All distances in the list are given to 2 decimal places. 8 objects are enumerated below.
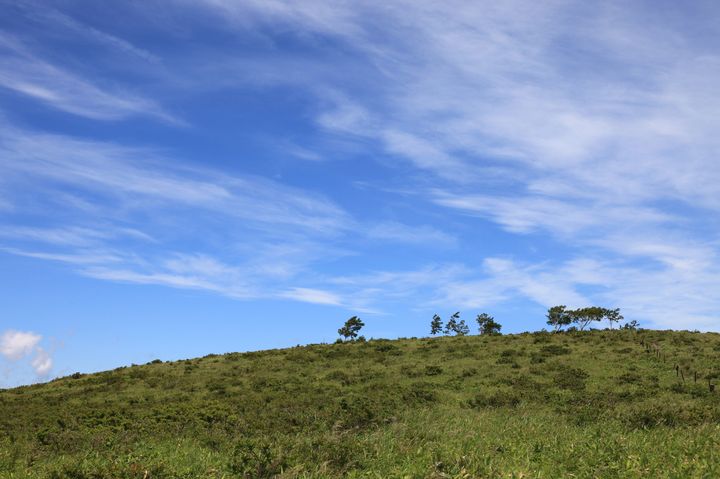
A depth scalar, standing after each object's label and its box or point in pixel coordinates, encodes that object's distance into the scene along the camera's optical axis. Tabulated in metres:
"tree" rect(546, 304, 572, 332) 79.81
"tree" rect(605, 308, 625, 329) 81.62
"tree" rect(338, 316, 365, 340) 72.81
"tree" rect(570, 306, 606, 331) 76.75
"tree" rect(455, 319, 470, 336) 104.93
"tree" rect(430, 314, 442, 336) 104.19
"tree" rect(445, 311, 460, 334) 104.74
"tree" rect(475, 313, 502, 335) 86.57
